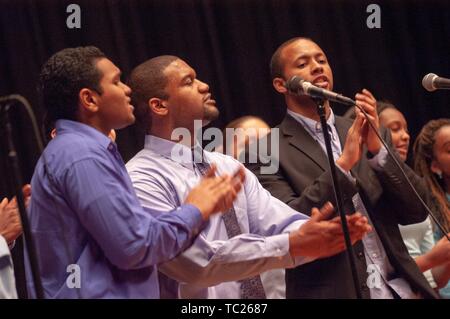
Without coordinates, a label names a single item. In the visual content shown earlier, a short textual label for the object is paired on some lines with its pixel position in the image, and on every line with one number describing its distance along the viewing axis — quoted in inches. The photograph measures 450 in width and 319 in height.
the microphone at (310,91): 211.8
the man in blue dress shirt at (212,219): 217.9
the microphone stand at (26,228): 169.2
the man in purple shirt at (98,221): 187.5
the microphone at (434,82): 228.8
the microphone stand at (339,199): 199.7
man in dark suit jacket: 240.8
